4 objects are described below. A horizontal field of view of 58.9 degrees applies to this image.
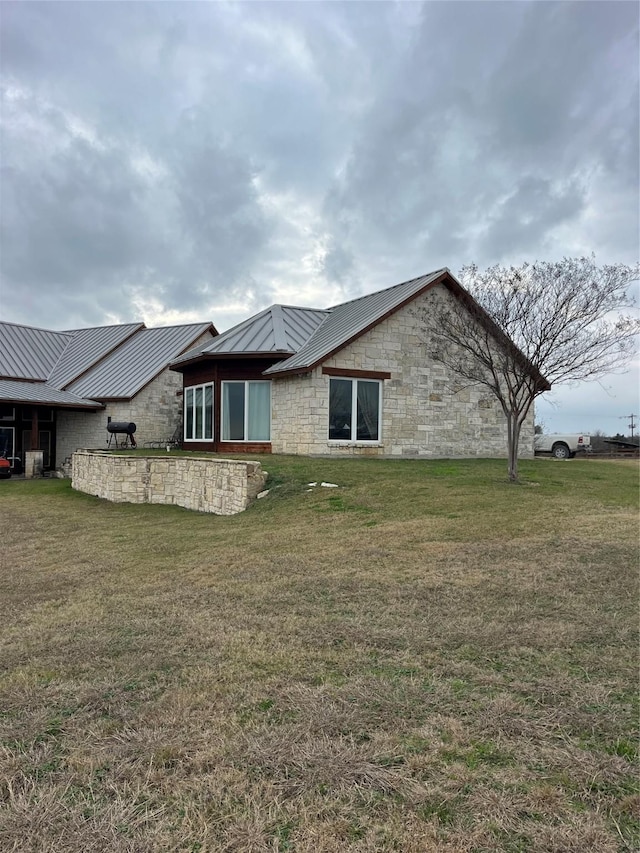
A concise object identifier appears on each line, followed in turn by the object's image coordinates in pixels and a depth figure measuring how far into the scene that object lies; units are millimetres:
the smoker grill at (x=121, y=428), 23000
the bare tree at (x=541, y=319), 12320
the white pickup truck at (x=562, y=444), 26406
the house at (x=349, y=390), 16797
